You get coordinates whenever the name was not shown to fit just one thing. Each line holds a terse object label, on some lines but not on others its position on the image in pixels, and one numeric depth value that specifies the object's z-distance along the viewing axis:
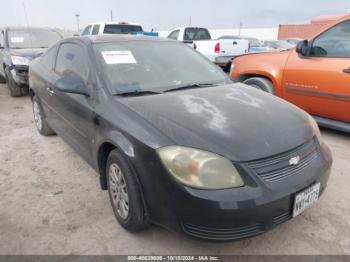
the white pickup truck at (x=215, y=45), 9.95
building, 27.56
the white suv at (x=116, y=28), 10.29
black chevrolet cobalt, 1.82
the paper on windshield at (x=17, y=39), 7.43
